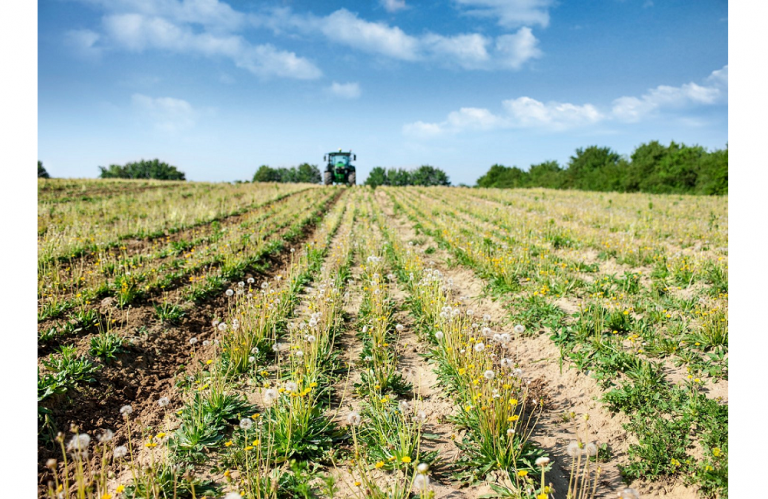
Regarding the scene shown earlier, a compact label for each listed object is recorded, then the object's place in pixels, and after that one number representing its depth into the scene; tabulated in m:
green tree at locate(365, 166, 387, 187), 111.50
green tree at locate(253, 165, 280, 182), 114.53
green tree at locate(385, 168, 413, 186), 113.06
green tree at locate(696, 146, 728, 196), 34.56
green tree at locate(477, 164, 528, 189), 76.10
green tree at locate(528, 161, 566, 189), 62.29
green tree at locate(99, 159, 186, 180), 91.31
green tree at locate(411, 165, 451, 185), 110.06
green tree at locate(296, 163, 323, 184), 119.69
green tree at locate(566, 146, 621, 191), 52.34
